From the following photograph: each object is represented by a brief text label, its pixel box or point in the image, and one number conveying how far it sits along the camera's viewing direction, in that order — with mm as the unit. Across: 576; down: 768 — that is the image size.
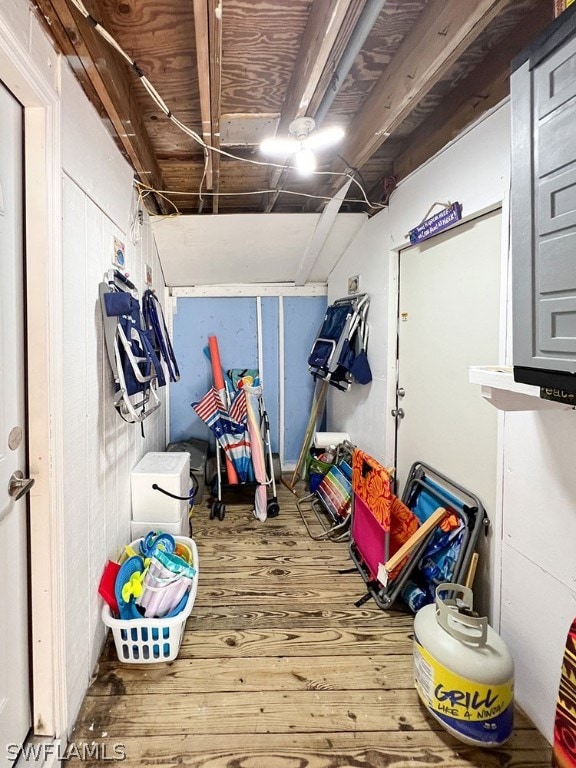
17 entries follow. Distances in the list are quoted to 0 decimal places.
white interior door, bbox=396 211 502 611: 1505
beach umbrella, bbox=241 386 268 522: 2627
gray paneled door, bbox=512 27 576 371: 713
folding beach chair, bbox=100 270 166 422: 1495
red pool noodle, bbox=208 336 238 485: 3208
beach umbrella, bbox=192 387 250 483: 2762
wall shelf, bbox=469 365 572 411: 1069
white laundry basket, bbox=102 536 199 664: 1381
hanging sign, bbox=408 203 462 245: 1600
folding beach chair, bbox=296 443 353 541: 2429
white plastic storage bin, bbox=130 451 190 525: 1953
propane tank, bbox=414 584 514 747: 1102
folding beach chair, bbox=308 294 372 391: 2518
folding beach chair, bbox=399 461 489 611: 1492
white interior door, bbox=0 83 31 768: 973
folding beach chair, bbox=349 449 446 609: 1647
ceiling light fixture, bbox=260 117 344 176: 1473
